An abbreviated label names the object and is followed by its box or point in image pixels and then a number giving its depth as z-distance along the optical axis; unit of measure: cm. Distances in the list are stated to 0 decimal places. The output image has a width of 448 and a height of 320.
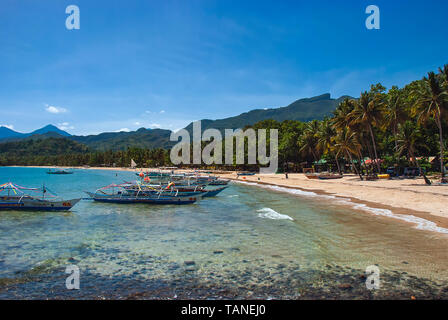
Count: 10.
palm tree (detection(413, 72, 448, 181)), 3353
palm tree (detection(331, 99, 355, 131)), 4974
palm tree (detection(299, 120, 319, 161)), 7062
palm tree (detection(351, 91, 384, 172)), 4491
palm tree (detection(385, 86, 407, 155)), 4825
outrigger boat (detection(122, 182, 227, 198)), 3117
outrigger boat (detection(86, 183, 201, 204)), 2823
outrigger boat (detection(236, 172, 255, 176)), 7719
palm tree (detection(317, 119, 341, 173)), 6112
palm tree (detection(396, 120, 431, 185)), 4022
